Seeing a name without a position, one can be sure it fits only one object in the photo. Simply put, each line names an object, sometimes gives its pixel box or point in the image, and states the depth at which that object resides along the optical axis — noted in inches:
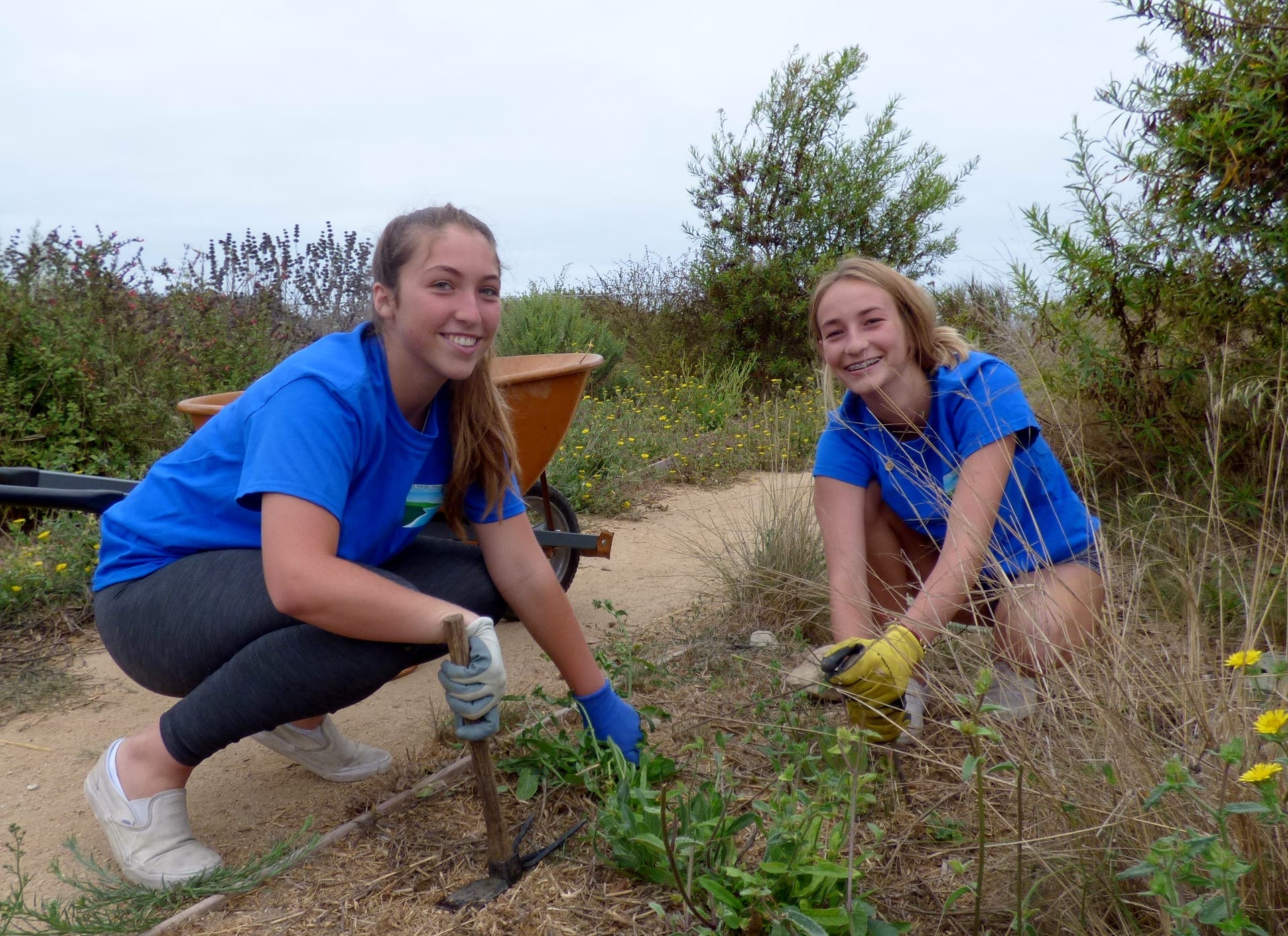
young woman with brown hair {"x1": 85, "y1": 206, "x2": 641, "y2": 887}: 66.1
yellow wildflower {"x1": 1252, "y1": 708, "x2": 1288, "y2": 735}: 40.9
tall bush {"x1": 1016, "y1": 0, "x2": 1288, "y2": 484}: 113.0
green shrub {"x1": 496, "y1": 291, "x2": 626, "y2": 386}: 303.9
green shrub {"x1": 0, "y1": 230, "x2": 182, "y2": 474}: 176.7
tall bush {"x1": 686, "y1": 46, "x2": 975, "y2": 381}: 332.8
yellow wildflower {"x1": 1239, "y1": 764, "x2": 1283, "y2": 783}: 40.0
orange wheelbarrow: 93.1
